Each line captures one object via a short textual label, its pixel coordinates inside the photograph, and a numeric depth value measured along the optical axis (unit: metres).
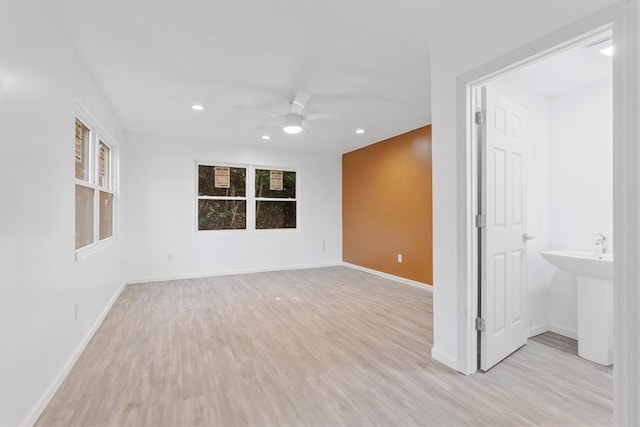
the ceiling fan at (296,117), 3.32
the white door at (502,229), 2.26
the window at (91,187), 2.89
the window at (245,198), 5.83
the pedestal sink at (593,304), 2.29
